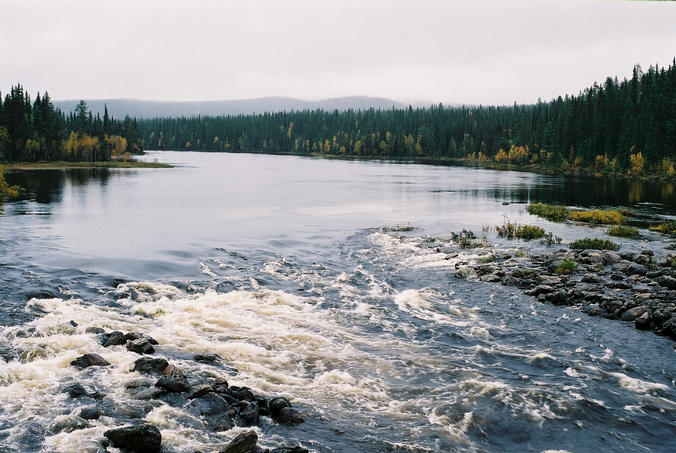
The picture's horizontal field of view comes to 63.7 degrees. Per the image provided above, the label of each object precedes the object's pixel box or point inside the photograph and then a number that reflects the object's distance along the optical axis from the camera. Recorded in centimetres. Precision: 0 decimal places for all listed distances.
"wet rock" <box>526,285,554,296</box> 2418
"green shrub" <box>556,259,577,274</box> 2772
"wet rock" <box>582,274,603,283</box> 2586
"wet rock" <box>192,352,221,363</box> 1614
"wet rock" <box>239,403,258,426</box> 1258
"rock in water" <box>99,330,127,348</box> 1678
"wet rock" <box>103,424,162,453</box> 1115
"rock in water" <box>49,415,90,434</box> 1176
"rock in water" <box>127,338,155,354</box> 1634
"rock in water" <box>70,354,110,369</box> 1509
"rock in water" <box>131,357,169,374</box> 1485
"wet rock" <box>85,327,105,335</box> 1754
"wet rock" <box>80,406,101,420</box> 1230
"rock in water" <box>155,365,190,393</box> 1385
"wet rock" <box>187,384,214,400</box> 1355
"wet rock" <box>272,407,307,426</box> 1268
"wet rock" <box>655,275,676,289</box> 2434
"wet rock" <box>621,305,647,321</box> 2065
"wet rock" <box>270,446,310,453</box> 1116
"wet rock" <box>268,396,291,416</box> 1295
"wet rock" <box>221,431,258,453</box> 1097
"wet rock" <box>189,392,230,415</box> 1298
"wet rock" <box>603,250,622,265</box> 2955
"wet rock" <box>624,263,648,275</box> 2719
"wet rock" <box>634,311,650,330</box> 1983
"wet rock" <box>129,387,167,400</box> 1347
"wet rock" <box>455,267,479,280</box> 2769
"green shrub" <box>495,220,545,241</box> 3928
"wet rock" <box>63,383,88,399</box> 1329
